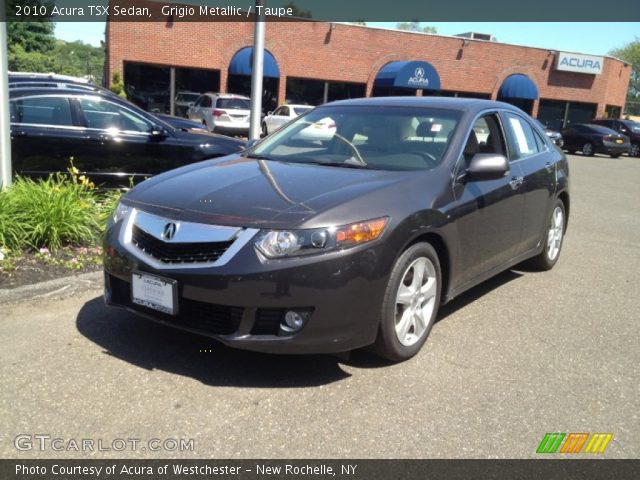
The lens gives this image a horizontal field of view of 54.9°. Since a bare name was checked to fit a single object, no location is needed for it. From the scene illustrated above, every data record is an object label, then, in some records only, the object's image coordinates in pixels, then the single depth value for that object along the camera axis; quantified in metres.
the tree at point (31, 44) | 41.50
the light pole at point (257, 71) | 8.08
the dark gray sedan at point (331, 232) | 3.26
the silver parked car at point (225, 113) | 20.39
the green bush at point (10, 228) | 5.24
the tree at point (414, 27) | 90.30
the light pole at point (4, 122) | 5.83
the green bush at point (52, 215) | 5.47
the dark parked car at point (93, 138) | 7.23
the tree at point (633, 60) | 85.69
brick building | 25.16
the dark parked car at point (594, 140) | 27.03
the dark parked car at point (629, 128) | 28.88
